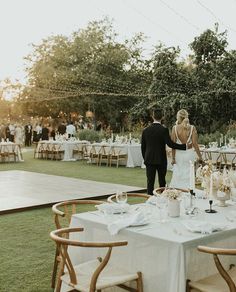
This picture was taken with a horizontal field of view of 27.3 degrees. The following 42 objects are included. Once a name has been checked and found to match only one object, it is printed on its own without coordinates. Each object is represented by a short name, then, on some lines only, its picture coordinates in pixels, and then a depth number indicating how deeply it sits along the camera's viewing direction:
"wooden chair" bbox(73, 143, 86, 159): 18.47
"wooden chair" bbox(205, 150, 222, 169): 13.03
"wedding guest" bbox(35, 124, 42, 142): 24.16
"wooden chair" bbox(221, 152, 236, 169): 12.76
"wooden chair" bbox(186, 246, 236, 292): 3.07
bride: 7.91
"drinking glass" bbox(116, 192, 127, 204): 3.99
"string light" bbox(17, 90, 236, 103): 24.84
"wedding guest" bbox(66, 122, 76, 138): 21.28
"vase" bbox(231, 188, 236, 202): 4.50
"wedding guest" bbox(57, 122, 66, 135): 22.47
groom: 7.34
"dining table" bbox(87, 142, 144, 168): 15.54
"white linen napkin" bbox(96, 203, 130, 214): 3.94
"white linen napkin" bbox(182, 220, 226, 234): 3.39
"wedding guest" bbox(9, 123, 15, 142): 23.75
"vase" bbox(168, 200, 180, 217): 3.90
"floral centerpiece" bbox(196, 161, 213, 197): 4.46
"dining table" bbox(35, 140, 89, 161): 18.28
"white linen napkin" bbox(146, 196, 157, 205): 4.40
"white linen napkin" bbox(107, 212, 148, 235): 3.47
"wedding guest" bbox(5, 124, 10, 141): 23.13
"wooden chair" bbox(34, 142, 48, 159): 18.84
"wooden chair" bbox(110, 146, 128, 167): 15.61
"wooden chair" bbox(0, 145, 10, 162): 17.47
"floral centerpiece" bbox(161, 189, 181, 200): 3.92
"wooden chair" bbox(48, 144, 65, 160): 18.44
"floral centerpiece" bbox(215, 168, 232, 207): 4.33
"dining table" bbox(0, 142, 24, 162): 17.53
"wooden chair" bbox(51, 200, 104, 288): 4.17
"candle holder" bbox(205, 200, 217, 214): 4.13
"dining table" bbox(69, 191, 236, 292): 3.19
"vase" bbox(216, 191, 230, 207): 4.34
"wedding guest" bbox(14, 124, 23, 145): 23.33
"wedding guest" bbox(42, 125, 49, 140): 20.33
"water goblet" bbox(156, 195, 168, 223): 3.82
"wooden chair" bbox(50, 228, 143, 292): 3.21
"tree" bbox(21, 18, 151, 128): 31.06
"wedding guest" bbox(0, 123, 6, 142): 22.77
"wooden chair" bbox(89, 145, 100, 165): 16.41
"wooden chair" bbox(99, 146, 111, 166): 16.07
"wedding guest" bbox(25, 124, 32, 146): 27.24
